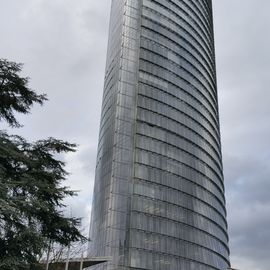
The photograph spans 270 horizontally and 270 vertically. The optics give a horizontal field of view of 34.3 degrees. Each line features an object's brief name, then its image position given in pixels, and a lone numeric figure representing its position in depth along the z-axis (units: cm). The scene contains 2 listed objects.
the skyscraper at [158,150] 7556
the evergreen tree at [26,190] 1565
